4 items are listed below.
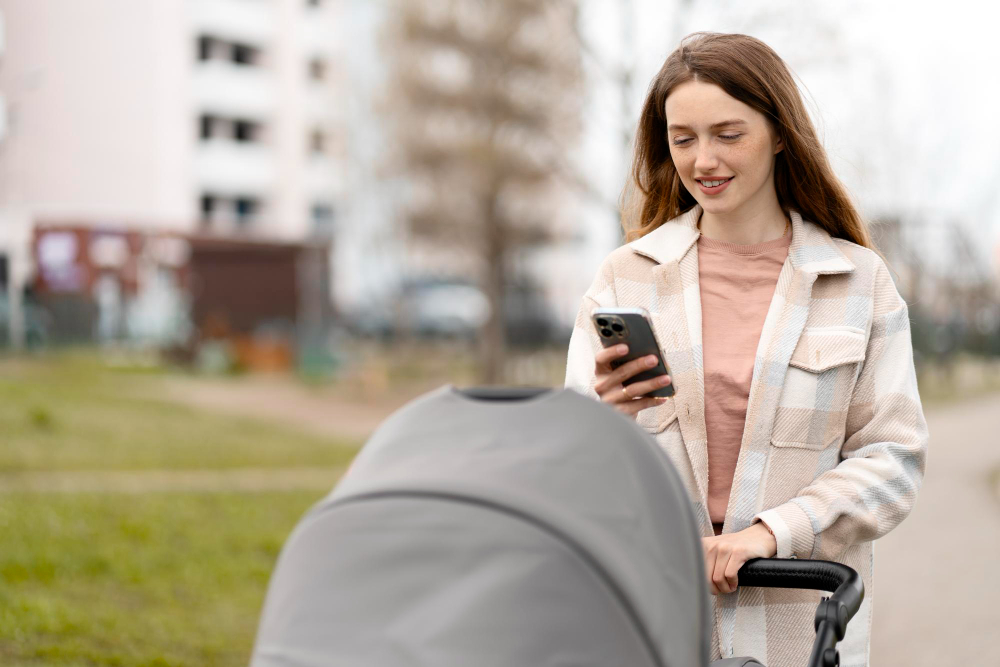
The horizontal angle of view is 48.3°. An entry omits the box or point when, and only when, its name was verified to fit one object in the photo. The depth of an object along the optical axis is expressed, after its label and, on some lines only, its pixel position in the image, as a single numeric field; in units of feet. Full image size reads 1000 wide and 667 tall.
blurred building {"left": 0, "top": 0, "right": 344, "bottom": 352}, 137.69
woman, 7.20
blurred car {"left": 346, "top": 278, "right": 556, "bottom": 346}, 112.89
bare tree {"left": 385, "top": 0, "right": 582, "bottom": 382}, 62.49
